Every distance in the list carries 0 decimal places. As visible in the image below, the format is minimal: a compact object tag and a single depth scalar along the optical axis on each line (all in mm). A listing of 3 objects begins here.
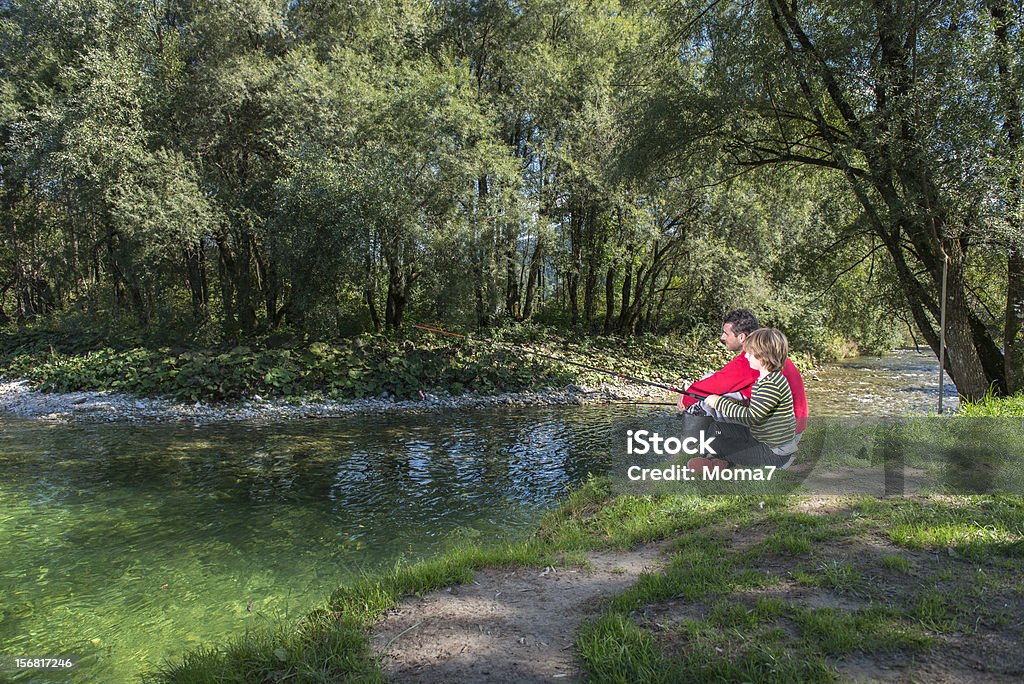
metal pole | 10180
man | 5625
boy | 5176
